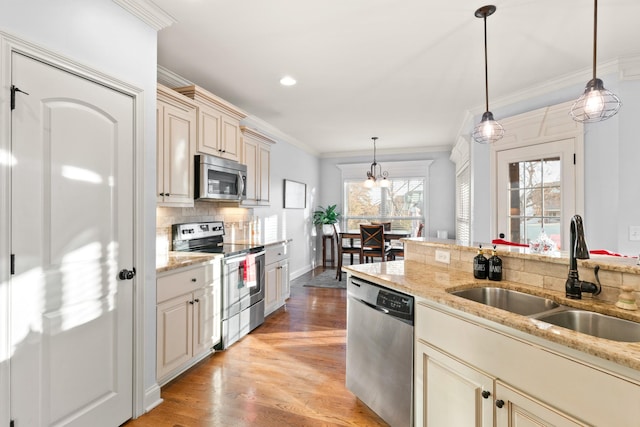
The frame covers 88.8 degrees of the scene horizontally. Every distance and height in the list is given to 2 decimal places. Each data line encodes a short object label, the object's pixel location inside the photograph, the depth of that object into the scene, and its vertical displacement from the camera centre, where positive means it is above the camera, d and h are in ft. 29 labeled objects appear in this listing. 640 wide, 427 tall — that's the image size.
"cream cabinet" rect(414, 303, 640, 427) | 3.14 -1.93
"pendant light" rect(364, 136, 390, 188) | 19.33 +2.65
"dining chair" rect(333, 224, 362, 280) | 19.01 -2.13
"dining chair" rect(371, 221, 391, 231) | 21.49 -0.81
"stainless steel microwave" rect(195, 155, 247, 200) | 9.71 +1.13
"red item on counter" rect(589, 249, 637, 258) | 7.00 -0.81
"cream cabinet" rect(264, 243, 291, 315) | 12.37 -2.52
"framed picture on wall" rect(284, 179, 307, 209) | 18.52 +1.17
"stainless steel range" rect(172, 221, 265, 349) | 9.71 -1.95
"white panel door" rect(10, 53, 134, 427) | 4.79 -0.60
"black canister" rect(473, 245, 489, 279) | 6.25 -0.99
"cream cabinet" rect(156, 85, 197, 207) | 8.46 +1.83
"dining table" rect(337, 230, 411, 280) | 18.89 -1.31
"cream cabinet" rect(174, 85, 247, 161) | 9.73 +2.91
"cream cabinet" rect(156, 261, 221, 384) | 7.42 -2.60
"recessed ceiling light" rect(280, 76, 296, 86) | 10.53 +4.38
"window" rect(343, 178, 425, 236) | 22.68 +0.74
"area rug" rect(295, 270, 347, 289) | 17.63 -3.83
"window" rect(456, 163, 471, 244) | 16.30 +0.57
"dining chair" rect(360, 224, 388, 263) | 17.92 -1.50
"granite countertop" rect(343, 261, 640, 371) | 3.17 -1.26
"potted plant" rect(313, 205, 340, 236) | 22.97 -0.22
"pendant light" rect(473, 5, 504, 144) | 7.59 +1.99
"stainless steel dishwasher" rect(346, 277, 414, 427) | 5.65 -2.59
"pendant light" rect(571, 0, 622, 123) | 5.69 +2.03
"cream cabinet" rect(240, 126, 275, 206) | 12.57 +2.00
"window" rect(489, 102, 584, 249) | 10.57 +1.38
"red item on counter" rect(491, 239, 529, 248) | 8.13 -0.71
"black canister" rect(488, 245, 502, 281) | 6.09 -1.00
